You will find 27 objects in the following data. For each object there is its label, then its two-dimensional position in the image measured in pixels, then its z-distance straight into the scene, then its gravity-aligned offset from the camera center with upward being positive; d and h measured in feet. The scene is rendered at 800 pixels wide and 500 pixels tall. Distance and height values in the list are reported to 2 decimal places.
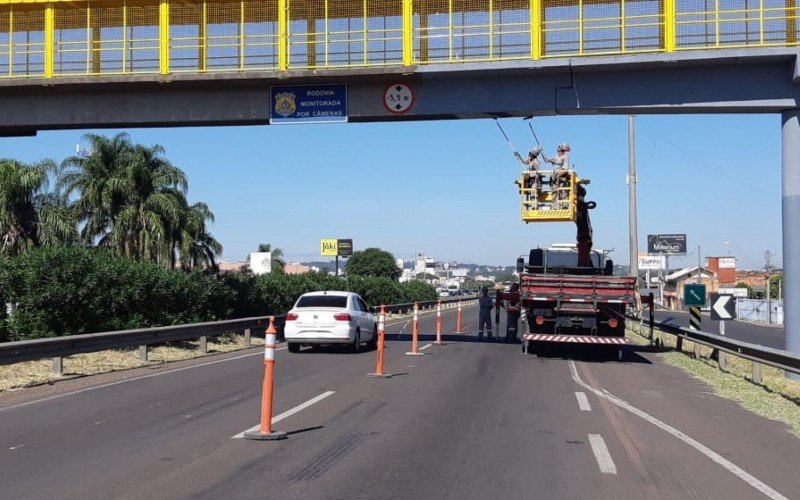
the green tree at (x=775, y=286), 336.08 -8.68
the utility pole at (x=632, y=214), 111.55 +7.25
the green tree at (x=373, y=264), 417.08 +2.04
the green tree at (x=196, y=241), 121.70 +4.58
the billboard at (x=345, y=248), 179.63 +4.43
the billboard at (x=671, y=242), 198.83 +9.86
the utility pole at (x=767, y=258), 261.34 +2.64
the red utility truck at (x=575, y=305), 62.69 -3.02
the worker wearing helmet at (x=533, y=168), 59.52 +7.36
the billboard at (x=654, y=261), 305.90 +2.12
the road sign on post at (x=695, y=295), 70.69 -2.55
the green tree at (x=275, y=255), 285.23 +4.90
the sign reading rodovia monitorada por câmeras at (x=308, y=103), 64.85 +13.31
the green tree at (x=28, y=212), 100.58 +7.31
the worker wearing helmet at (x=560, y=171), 60.08 +7.17
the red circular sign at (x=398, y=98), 63.77 +13.43
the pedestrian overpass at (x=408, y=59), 58.90 +16.32
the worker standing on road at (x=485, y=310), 93.86 -5.06
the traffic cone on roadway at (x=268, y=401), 28.73 -4.82
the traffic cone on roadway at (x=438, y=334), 81.20 -6.77
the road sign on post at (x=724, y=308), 63.62 -3.34
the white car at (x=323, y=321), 66.55 -4.39
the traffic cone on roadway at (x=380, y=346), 49.01 -4.84
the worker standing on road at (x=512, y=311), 76.90 -4.53
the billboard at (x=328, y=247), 226.89 +5.94
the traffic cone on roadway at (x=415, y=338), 66.29 -5.88
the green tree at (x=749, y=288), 358.60 -10.55
